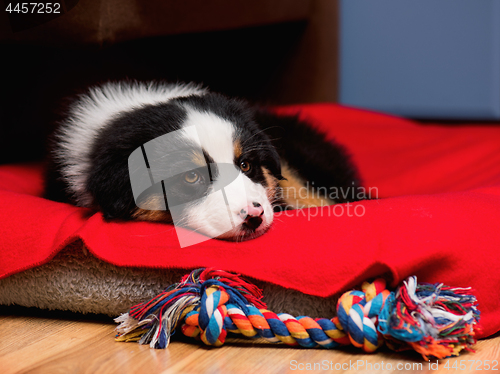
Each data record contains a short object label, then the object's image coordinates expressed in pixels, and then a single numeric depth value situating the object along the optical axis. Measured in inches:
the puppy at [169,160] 54.5
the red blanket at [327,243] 45.7
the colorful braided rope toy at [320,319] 41.6
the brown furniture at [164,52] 75.4
